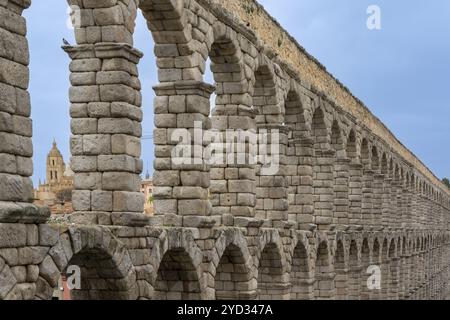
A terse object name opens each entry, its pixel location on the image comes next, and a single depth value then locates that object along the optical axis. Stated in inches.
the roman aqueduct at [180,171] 405.7
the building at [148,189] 2093.0
